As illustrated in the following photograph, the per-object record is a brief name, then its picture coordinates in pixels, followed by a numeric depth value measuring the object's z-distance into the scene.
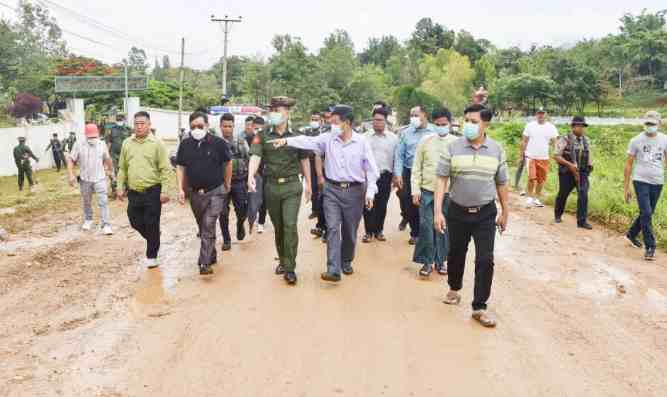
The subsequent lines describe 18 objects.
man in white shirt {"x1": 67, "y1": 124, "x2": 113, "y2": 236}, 9.97
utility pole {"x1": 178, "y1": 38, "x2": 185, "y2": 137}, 36.75
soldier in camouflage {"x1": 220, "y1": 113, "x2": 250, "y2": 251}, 8.53
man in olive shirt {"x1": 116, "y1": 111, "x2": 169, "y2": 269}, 7.23
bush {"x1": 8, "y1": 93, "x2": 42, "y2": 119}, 30.39
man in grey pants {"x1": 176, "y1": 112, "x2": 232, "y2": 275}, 6.90
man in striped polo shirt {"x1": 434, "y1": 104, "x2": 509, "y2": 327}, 5.37
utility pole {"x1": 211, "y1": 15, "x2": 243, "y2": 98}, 40.59
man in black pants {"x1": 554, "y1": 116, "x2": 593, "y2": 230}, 10.09
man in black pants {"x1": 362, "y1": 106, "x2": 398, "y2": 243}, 8.87
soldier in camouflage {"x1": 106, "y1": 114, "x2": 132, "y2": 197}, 13.00
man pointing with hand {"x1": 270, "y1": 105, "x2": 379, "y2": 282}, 6.59
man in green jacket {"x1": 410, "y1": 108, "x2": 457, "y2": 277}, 6.95
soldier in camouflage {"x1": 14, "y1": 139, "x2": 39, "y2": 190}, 17.16
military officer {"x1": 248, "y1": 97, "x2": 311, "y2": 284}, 6.54
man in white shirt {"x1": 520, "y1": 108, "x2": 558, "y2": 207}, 12.06
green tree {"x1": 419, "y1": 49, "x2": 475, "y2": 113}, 64.69
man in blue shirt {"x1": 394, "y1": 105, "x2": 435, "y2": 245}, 8.32
